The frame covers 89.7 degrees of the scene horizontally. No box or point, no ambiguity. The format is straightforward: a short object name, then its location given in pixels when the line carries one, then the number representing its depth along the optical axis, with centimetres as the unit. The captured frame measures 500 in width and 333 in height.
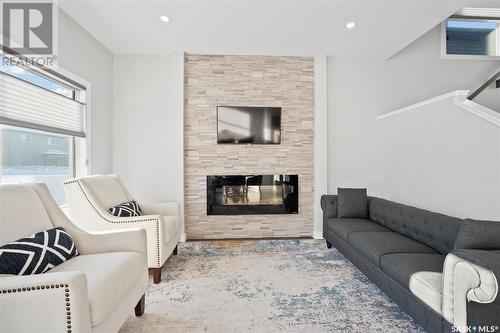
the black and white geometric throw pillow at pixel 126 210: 252
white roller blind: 210
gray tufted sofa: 123
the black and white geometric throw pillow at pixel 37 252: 129
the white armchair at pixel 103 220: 233
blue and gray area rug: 173
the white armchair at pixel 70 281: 107
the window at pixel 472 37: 360
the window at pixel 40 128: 216
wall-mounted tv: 373
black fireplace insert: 377
